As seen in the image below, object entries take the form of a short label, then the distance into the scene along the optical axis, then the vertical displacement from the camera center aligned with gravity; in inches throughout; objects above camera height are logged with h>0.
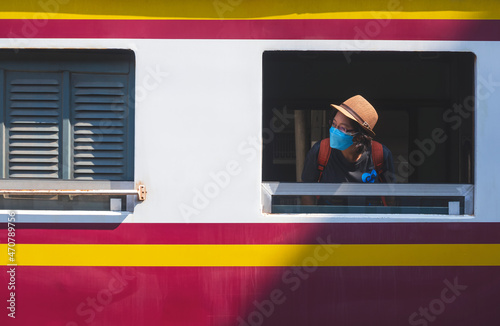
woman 201.3 +3.0
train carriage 189.2 -8.5
